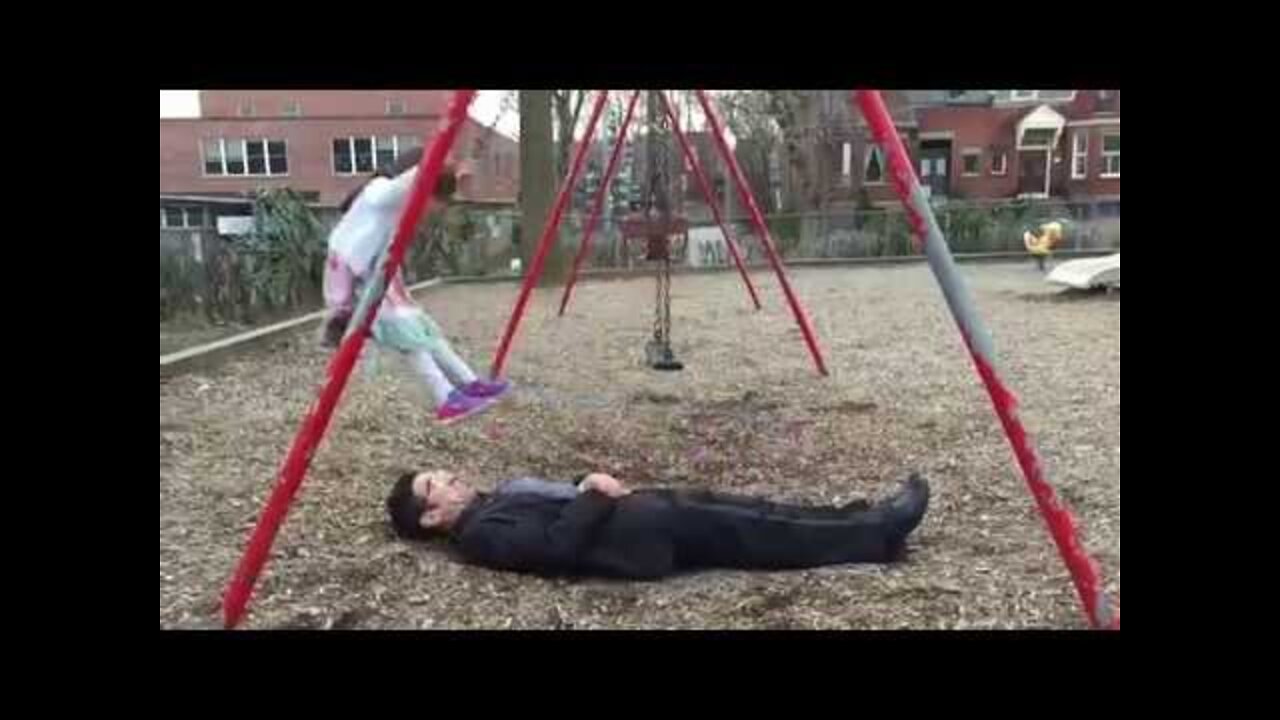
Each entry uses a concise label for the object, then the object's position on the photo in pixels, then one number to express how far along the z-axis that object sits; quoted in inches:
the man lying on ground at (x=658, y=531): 102.4
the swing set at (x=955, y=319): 81.0
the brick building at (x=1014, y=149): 991.6
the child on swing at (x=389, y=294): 117.8
